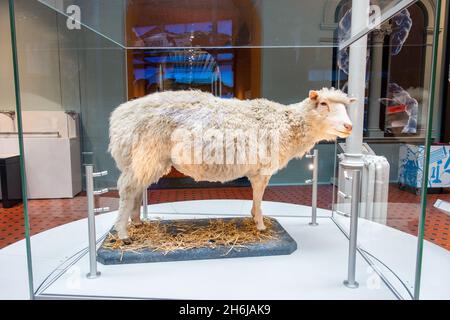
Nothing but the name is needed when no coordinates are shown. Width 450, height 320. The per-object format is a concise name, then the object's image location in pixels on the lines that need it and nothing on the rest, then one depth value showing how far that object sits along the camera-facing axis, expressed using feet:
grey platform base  6.07
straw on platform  6.42
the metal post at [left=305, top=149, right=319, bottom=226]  8.15
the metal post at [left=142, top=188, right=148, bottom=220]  8.64
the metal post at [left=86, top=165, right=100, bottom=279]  5.50
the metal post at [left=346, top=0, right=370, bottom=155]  8.09
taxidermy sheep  6.28
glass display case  5.31
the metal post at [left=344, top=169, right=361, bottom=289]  5.23
